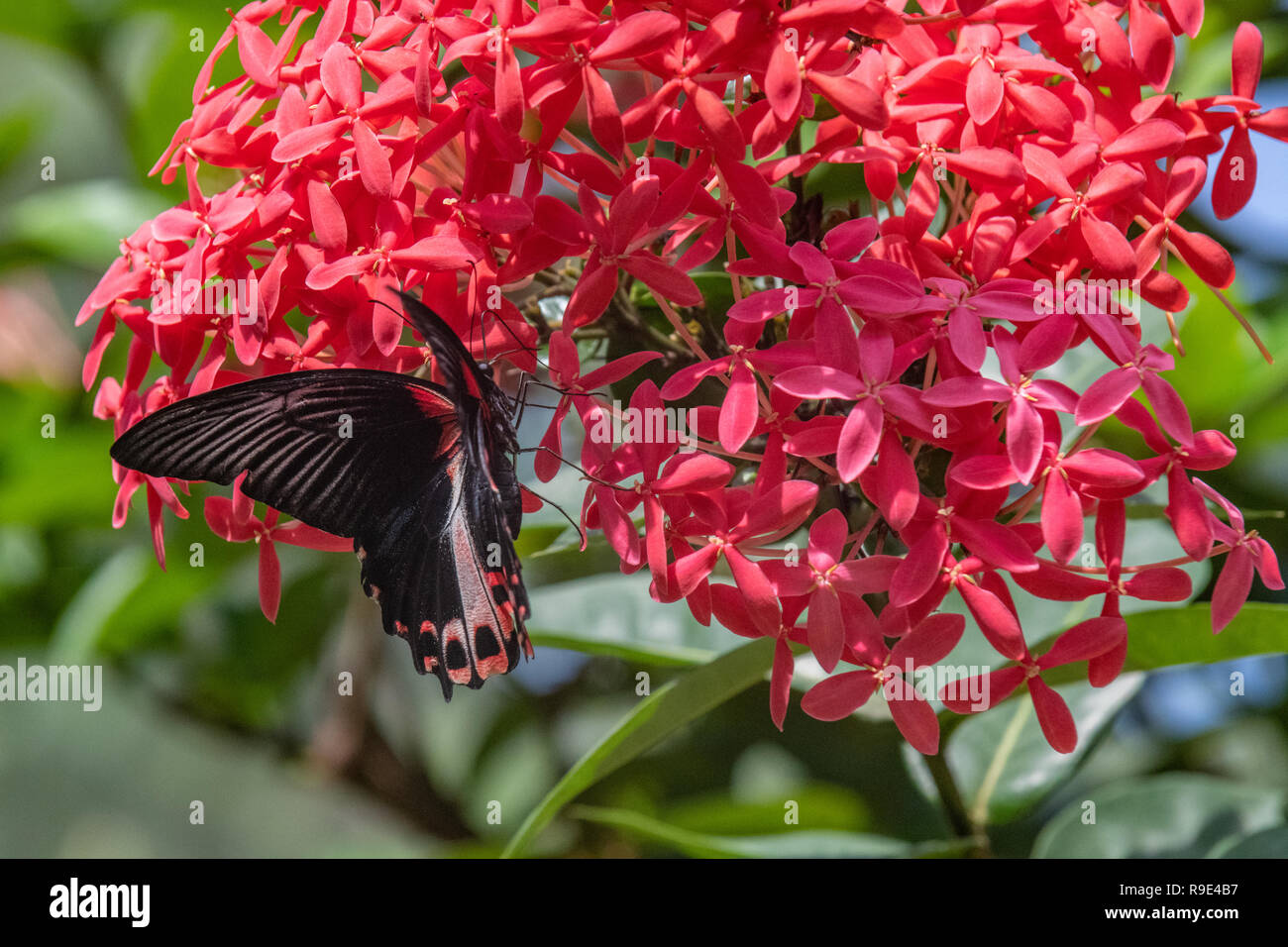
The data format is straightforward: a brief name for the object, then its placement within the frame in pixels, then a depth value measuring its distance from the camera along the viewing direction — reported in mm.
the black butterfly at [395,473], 471
